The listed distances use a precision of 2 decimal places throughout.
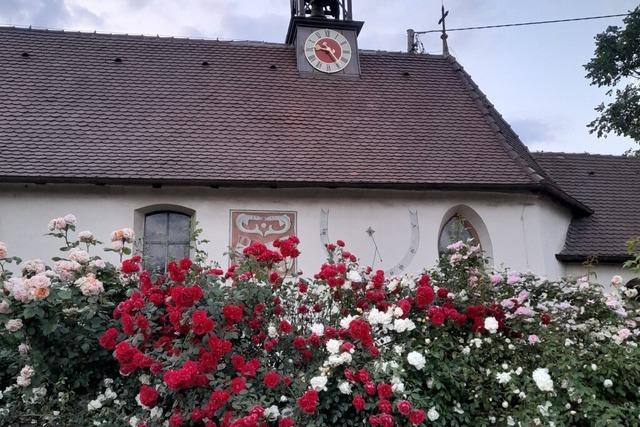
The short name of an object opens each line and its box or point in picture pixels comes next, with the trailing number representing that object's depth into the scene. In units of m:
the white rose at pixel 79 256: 4.25
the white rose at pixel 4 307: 3.89
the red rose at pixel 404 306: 4.19
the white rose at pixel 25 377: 4.25
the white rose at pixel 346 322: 4.09
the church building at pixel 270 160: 9.98
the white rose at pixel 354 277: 4.68
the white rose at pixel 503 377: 4.10
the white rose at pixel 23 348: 4.25
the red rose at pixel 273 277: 4.48
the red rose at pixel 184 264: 4.17
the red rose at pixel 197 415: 3.67
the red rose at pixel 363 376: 3.74
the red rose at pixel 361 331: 3.91
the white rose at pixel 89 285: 4.04
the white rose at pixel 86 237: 4.50
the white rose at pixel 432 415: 3.84
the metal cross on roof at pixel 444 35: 15.72
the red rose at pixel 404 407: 3.59
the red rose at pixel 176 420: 3.65
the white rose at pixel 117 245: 4.55
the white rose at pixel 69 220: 4.64
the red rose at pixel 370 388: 3.72
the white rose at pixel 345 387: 3.73
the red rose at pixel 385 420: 3.55
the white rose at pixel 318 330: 4.18
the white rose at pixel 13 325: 3.85
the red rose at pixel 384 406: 3.62
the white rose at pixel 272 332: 4.25
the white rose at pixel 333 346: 3.86
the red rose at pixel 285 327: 4.21
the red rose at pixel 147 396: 3.68
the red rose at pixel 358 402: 3.64
